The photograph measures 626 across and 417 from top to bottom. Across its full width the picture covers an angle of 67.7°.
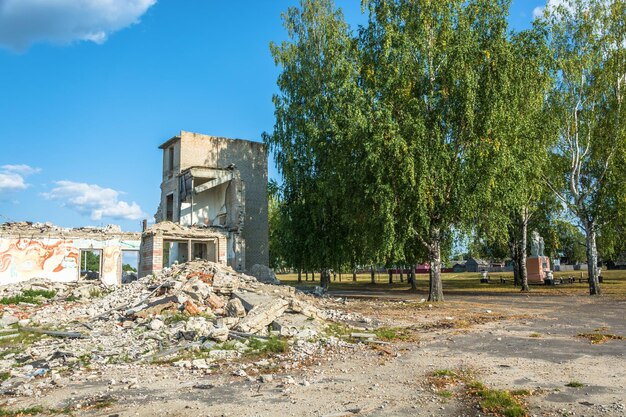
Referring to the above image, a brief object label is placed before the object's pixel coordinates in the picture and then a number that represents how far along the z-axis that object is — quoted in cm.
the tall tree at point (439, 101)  1978
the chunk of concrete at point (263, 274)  2835
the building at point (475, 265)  9481
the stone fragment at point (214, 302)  1547
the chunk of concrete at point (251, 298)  1431
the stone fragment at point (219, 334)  1116
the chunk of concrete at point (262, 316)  1225
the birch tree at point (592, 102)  2658
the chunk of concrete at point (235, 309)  1415
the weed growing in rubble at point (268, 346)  1041
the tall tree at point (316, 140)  2205
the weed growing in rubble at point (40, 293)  2488
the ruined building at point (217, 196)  3059
